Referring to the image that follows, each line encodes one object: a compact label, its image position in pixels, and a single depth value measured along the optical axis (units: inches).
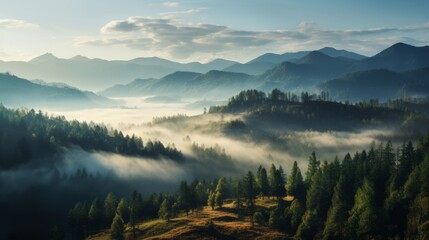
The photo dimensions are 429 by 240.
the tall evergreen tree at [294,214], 5083.7
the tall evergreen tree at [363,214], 4343.0
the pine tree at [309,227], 4722.0
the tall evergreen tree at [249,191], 5940.0
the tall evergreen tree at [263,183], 6532.5
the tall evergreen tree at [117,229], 5733.3
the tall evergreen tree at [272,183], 6510.8
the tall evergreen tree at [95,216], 6624.0
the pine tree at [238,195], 5954.7
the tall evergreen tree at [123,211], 6668.3
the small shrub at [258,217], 5492.1
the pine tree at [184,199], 6318.9
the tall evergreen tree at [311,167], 6560.0
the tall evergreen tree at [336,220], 4534.9
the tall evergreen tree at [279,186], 6501.0
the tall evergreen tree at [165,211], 6141.7
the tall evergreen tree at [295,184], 6264.8
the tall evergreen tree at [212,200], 6343.5
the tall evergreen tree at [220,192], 6422.2
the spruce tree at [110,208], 6804.6
